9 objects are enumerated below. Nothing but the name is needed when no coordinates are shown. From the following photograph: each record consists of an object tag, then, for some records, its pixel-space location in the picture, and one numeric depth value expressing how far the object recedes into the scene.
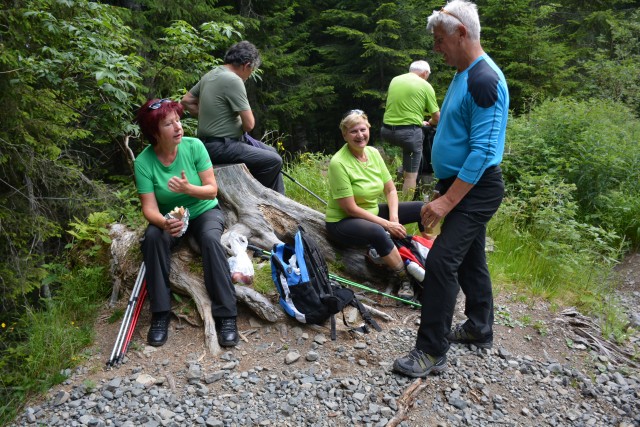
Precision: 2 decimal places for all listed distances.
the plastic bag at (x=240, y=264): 4.07
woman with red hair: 3.80
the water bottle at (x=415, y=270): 4.27
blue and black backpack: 3.76
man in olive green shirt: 4.98
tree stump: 4.43
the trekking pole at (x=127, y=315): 3.56
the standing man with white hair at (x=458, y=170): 2.91
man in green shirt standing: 6.75
